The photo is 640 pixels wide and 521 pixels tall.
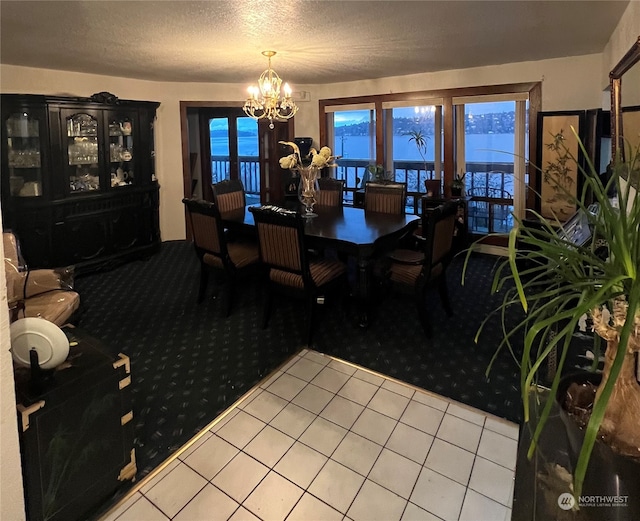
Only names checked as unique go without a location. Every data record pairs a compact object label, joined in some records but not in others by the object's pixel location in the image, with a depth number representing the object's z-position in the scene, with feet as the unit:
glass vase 13.43
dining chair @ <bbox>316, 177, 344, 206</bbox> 16.12
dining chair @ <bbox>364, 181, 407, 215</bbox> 14.37
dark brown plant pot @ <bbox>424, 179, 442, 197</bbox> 18.10
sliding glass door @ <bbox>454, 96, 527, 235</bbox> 17.11
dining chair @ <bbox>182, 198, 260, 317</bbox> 12.01
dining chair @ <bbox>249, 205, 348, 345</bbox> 10.32
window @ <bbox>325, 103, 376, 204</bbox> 20.76
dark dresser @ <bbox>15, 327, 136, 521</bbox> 5.28
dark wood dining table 10.76
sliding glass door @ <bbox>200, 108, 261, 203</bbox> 22.48
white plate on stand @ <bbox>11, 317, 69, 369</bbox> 5.40
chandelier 13.17
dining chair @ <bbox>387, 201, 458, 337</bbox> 10.57
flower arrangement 13.14
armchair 8.95
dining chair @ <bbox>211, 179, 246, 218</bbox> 15.26
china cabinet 14.42
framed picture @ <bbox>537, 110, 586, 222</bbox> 14.15
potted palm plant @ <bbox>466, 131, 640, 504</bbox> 2.65
